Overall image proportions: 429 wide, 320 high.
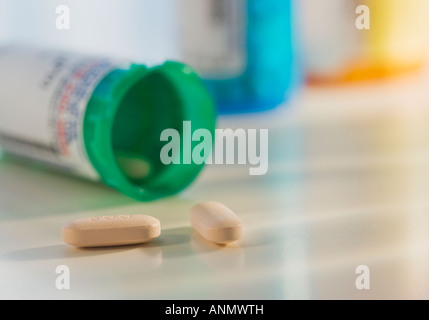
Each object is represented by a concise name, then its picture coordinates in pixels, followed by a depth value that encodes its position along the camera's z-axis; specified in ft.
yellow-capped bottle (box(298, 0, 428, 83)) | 1.24
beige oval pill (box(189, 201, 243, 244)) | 0.77
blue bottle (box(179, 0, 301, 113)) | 1.15
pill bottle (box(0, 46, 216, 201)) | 0.86
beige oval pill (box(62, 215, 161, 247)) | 0.76
